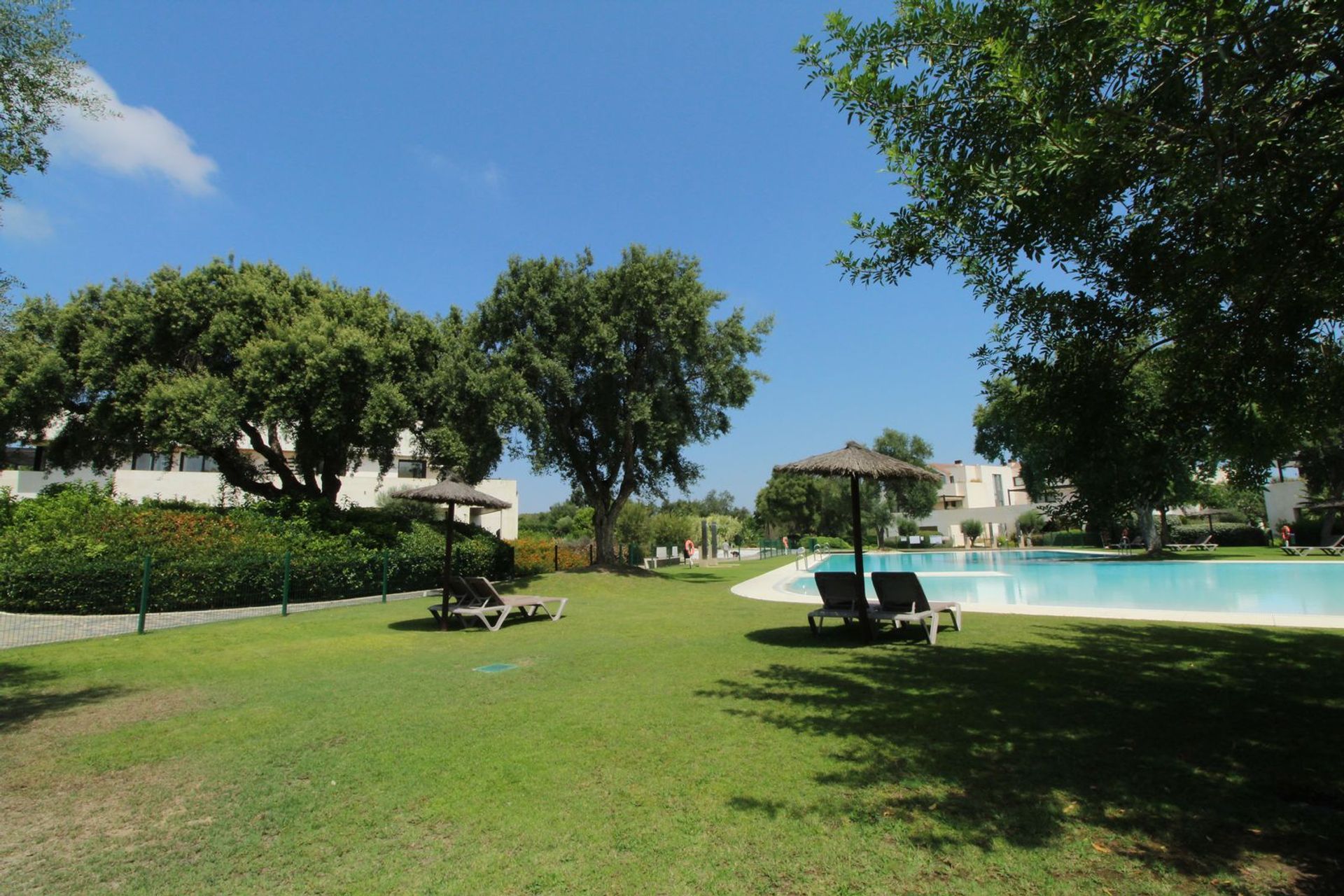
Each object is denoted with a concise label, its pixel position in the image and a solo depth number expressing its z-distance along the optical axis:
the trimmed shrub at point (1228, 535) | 41.28
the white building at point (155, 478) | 35.22
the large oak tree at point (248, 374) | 18.84
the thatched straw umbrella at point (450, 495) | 12.39
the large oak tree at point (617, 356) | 22.36
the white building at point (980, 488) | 80.75
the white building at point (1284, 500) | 42.28
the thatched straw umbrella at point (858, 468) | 10.17
